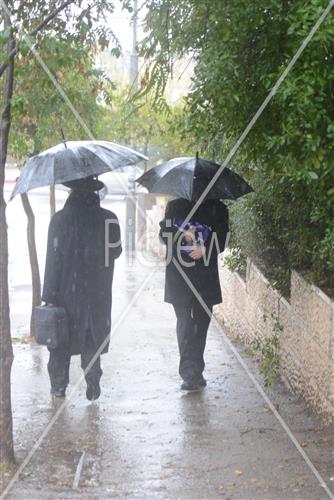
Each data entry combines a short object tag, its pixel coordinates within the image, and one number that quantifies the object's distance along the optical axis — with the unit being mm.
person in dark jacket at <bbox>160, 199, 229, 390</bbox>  13072
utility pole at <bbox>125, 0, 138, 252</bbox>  31750
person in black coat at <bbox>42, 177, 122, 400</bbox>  12651
